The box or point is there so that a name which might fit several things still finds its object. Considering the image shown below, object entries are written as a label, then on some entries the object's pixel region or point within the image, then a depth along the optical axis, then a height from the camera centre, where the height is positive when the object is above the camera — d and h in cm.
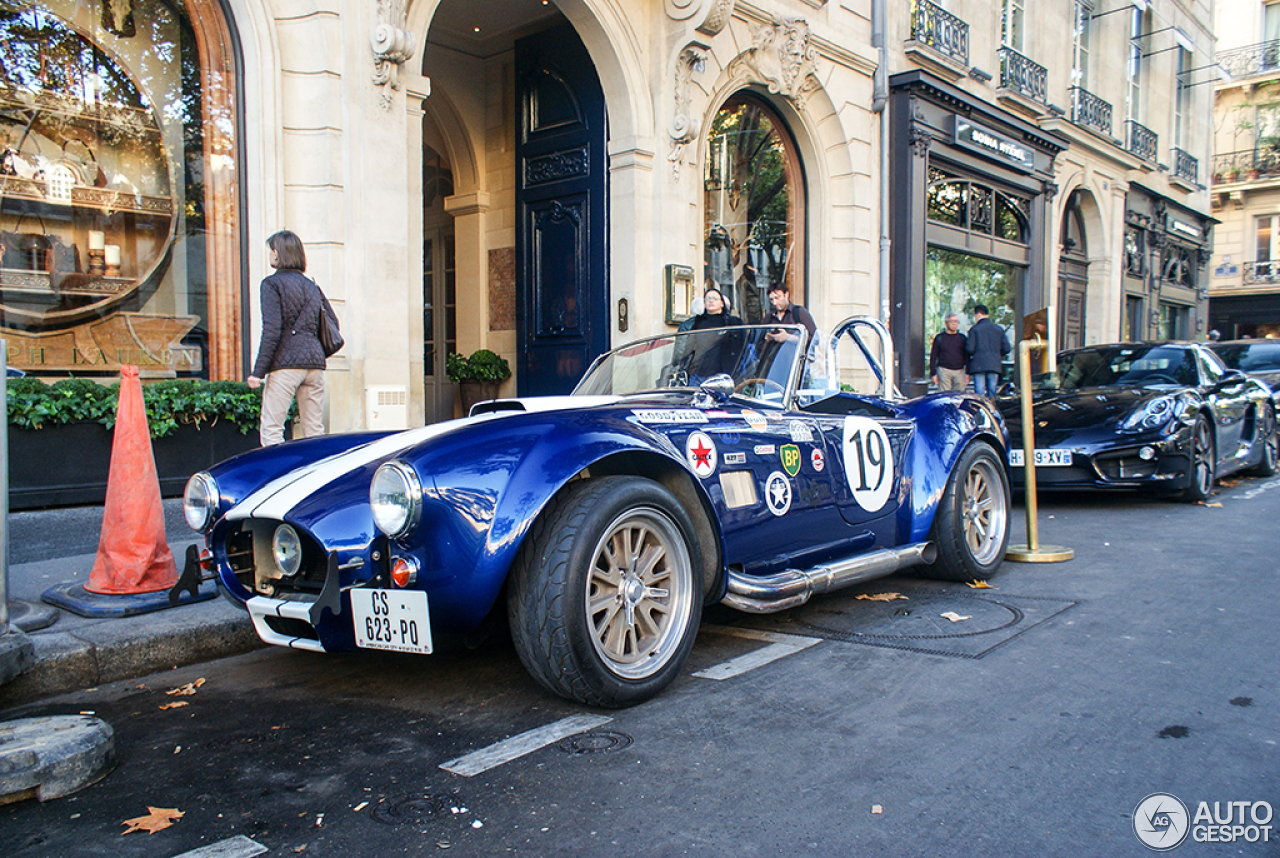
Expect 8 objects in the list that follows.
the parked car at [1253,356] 1322 +39
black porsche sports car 772 -29
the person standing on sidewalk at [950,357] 1349 +41
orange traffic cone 437 -57
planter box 614 -48
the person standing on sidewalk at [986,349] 1327 +51
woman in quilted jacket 630 +37
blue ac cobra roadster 286 -44
